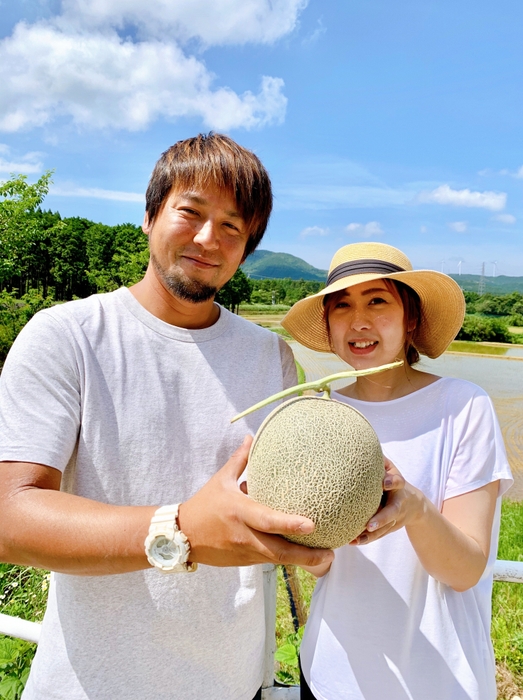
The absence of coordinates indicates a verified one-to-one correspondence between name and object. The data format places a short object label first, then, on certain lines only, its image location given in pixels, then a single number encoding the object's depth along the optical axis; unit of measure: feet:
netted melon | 3.69
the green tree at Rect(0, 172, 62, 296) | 34.40
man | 3.64
